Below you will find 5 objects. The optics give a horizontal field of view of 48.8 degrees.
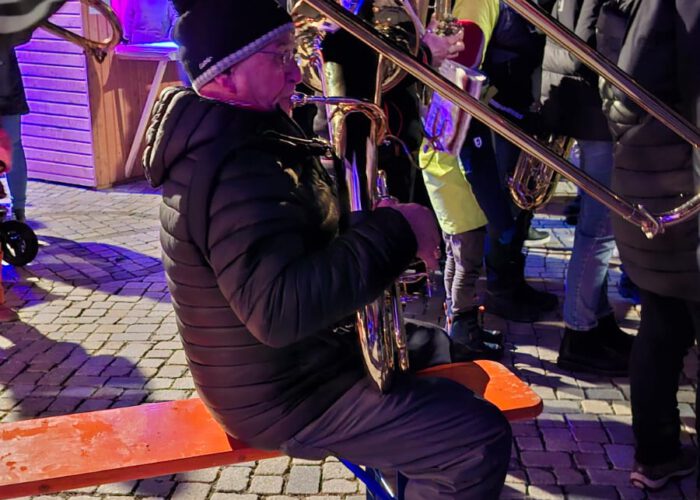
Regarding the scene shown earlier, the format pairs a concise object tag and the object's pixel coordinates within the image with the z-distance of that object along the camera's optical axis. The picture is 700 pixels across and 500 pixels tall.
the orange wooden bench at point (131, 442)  2.18
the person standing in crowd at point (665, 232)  2.28
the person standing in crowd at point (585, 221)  3.49
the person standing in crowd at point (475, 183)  3.81
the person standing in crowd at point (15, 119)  5.57
